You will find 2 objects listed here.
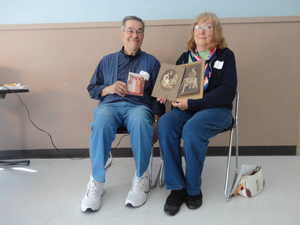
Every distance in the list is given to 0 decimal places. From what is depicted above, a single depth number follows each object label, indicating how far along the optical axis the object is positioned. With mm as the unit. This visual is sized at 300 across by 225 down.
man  1487
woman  1433
